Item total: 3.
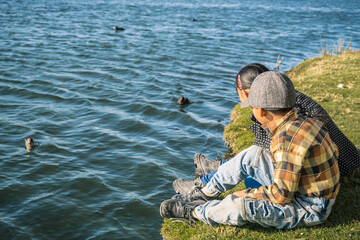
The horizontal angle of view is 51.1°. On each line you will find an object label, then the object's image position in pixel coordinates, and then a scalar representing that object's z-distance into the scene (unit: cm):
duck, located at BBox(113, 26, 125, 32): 2886
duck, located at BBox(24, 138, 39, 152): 966
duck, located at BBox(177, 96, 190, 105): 1350
